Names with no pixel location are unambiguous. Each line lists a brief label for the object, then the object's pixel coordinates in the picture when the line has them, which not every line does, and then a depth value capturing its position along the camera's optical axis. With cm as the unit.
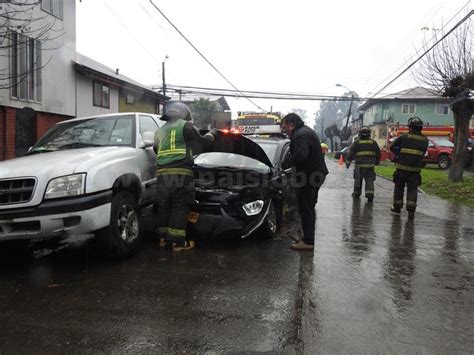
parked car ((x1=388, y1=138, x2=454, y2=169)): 2183
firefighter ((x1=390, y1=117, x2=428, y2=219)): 744
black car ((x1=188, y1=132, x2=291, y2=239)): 518
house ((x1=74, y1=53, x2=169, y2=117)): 1656
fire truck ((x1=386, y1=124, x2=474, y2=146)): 2477
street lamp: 4923
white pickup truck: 401
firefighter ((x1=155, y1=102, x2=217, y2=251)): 501
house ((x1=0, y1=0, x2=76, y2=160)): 1245
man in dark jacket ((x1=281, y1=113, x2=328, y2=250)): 532
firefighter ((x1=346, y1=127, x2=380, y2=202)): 930
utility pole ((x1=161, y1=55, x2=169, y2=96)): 2962
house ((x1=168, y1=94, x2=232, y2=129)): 4500
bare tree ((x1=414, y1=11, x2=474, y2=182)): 1244
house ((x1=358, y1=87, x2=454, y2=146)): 4475
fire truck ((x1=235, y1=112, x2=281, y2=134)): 2141
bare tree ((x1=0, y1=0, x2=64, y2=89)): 1197
